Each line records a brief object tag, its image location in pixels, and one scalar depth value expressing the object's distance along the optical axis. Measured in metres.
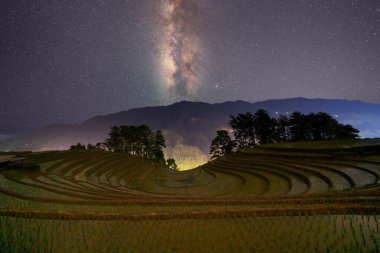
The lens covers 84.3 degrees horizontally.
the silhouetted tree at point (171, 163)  64.88
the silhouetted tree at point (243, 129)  54.38
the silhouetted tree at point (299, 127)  49.25
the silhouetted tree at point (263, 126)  52.12
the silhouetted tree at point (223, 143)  54.50
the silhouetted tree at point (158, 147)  60.32
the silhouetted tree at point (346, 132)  44.46
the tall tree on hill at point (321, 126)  45.53
